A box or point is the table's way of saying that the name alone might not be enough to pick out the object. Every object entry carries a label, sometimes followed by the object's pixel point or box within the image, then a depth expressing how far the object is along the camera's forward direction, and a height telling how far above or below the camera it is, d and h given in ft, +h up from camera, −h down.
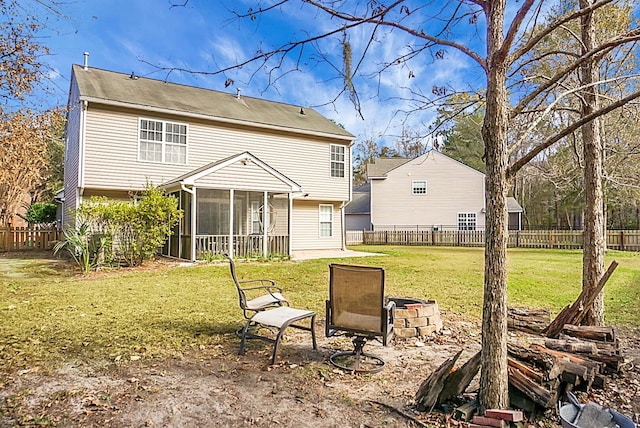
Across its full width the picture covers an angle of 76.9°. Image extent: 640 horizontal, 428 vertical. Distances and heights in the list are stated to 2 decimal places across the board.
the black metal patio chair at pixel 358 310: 12.92 -2.72
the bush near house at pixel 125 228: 37.47 -0.03
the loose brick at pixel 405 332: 16.46 -4.24
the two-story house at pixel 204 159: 44.32 +8.51
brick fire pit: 16.55 -3.83
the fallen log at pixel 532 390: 9.66 -3.92
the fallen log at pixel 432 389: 10.14 -4.11
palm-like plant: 35.56 -1.39
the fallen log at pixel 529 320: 17.66 -4.07
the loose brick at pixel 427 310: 16.95 -3.49
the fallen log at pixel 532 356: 10.61 -3.48
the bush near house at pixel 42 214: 72.74 +2.47
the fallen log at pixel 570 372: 10.53 -3.78
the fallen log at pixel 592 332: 13.64 -3.59
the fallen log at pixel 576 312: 15.23 -3.24
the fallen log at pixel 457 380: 10.31 -3.90
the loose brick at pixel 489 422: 8.96 -4.34
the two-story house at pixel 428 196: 92.53 +7.60
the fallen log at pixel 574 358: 11.19 -3.68
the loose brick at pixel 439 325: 17.36 -4.20
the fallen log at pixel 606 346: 12.37 -3.73
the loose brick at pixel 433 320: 17.12 -3.92
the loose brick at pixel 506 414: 9.00 -4.19
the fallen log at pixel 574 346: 12.28 -3.62
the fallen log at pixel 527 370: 10.14 -3.63
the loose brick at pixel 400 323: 16.51 -3.88
